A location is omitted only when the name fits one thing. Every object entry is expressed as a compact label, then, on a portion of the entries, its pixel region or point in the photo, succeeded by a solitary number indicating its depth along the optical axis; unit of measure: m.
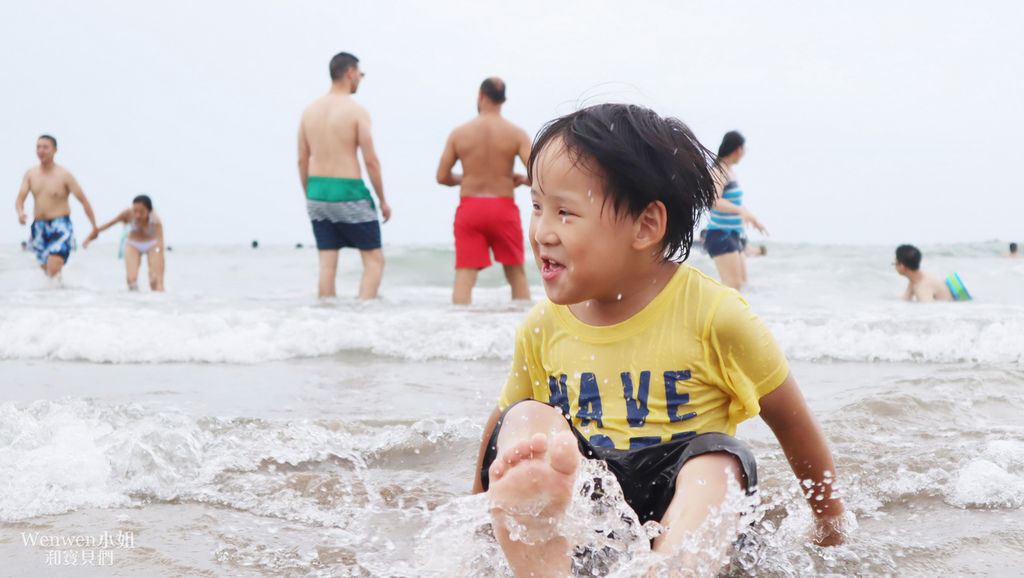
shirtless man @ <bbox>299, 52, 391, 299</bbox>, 7.67
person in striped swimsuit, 8.75
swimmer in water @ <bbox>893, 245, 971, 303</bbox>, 9.80
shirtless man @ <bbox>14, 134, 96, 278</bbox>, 11.12
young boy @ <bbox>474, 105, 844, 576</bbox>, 1.91
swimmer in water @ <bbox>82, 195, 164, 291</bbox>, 11.98
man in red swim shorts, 7.36
